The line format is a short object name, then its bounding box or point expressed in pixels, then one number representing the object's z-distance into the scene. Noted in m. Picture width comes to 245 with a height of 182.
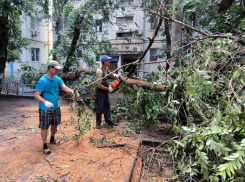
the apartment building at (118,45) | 17.98
